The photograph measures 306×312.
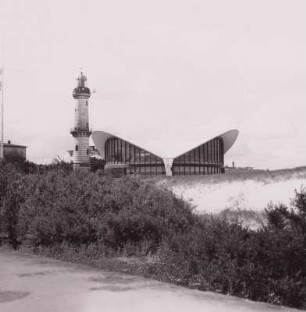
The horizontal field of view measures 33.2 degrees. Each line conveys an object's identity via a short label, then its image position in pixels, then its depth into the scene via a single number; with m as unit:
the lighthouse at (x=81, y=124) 71.29
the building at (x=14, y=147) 90.62
